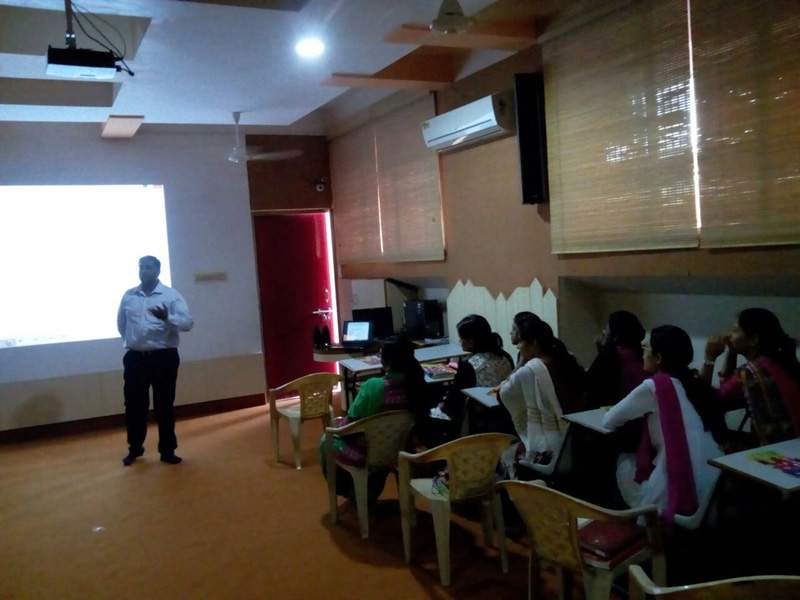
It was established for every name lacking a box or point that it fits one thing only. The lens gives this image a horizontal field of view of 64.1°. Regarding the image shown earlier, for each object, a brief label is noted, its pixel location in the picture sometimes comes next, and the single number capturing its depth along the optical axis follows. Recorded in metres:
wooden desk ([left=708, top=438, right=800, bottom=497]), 1.88
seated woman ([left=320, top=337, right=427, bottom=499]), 3.16
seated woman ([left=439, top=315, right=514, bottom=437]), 3.40
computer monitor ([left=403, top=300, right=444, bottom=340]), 5.41
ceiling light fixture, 3.48
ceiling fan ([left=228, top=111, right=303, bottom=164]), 6.04
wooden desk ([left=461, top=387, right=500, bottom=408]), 3.05
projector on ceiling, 2.85
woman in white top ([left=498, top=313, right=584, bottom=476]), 2.84
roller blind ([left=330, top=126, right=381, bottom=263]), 5.88
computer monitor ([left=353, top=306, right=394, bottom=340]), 5.68
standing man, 4.55
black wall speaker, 3.85
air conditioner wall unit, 4.04
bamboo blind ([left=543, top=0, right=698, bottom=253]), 3.01
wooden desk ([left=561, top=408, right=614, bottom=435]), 2.54
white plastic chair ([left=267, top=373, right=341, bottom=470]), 4.33
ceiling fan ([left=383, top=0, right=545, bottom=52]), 3.47
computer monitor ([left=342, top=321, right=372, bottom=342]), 5.57
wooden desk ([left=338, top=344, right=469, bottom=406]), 4.40
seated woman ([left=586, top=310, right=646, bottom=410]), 2.94
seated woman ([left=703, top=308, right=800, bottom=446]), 2.32
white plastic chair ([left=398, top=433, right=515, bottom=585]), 2.61
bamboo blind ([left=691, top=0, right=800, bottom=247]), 2.53
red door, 6.55
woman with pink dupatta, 2.20
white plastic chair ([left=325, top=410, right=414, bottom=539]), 3.10
